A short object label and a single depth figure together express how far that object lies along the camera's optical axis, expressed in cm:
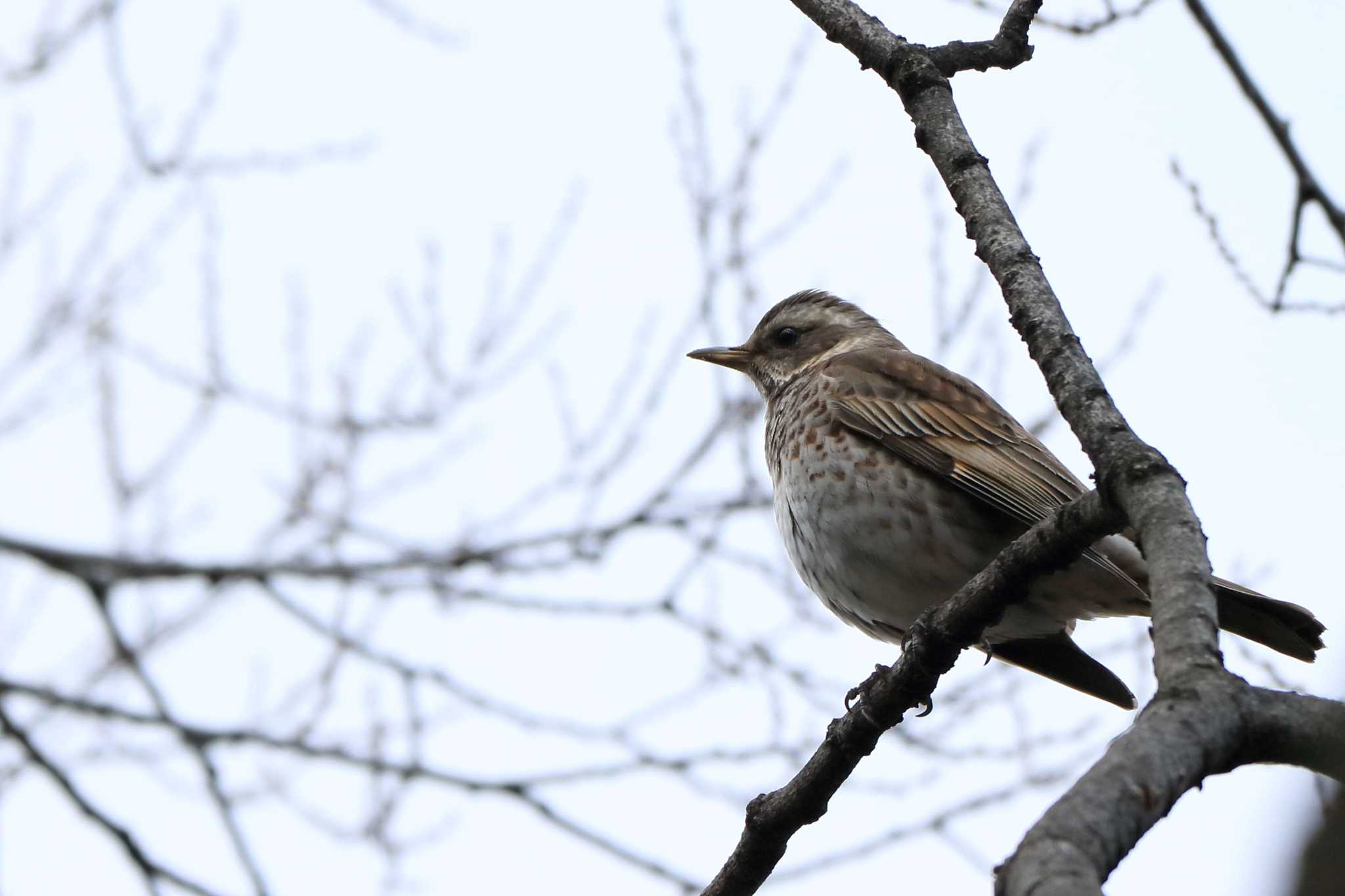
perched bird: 1199
